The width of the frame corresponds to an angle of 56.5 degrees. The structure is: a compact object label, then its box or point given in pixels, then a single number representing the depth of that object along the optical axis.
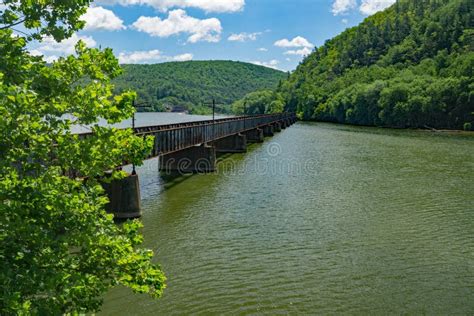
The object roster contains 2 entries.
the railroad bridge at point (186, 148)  23.91
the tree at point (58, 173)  6.64
